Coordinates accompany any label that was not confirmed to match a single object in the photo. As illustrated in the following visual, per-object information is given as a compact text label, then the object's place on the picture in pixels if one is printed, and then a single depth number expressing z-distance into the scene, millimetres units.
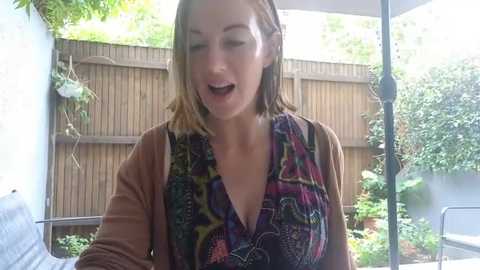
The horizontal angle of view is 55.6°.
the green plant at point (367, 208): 4629
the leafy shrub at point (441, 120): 3609
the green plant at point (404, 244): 3768
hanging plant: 3824
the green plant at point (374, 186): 4723
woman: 752
